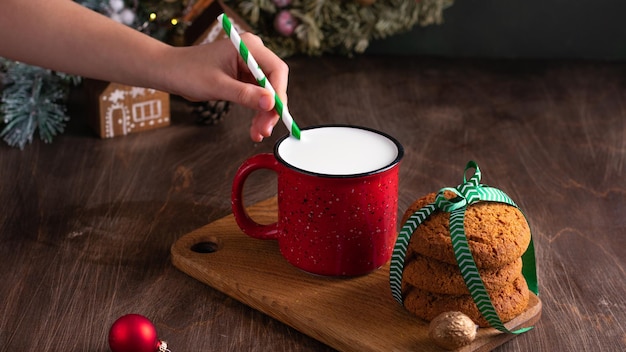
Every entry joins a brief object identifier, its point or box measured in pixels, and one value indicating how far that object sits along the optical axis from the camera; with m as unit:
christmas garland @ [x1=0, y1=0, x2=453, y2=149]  1.48
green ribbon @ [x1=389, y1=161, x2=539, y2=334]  0.87
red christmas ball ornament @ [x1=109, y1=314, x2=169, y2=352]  0.87
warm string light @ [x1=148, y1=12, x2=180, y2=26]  1.59
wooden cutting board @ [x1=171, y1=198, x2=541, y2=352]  0.89
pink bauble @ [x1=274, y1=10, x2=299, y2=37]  1.81
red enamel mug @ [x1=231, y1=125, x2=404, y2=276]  0.96
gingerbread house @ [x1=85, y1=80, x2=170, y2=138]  1.47
